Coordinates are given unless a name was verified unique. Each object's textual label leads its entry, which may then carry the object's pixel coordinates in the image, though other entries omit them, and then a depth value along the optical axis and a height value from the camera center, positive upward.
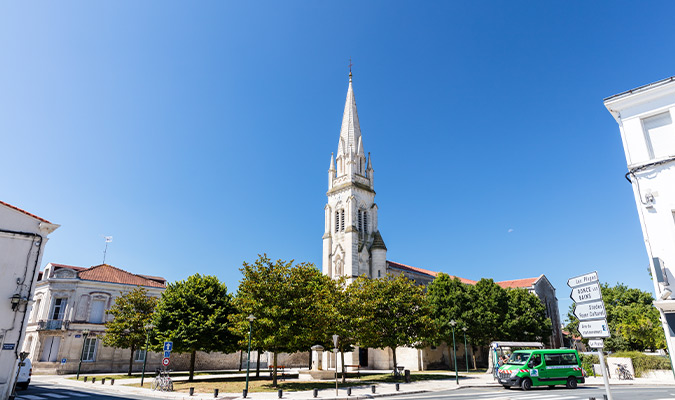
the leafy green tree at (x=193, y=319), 29.47 +0.99
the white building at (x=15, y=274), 15.36 +2.25
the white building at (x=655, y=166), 10.21 +4.46
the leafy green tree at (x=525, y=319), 44.91 +1.61
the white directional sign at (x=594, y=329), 6.78 +0.08
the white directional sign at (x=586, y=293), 7.14 +0.72
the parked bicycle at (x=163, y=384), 23.03 -2.99
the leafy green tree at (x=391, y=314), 30.06 +1.43
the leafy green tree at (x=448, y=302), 43.53 +3.33
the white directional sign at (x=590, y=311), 6.98 +0.40
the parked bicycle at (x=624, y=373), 29.31 -2.84
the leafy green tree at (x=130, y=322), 33.91 +0.80
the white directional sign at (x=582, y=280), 7.32 +0.99
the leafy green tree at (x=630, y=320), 40.25 +1.50
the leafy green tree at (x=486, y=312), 43.12 +2.26
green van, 22.41 -2.03
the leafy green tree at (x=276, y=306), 25.00 +1.65
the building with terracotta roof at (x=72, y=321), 38.53 +0.98
